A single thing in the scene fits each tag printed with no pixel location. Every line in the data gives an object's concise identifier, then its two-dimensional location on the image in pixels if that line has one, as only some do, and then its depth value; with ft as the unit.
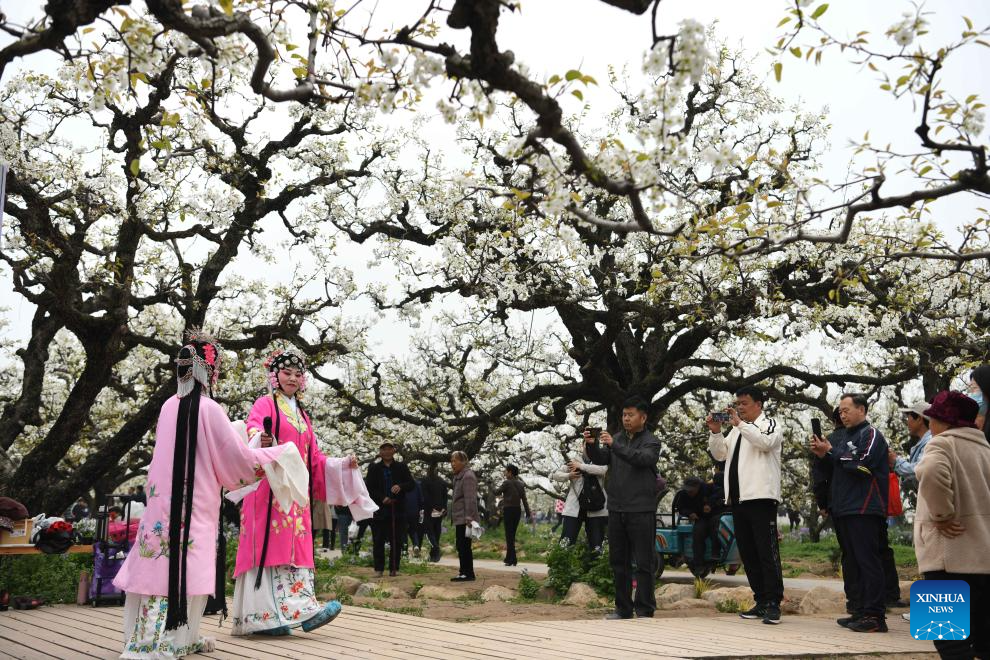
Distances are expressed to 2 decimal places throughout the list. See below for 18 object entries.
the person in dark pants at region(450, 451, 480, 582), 40.04
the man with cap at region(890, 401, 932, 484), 22.99
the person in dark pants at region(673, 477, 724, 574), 35.68
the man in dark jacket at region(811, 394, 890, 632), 21.58
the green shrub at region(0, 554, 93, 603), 25.76
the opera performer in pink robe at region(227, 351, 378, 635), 19.31
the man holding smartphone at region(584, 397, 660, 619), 24.07
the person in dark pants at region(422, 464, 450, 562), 49.49
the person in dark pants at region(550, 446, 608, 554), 28.89
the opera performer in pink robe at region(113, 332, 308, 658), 16.03
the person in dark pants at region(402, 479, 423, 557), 47.02
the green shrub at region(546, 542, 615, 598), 30.89
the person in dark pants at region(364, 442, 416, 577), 41.24
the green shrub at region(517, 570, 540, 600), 32.01
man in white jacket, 23.21
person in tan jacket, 15.05
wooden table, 22.52
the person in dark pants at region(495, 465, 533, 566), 50.62
